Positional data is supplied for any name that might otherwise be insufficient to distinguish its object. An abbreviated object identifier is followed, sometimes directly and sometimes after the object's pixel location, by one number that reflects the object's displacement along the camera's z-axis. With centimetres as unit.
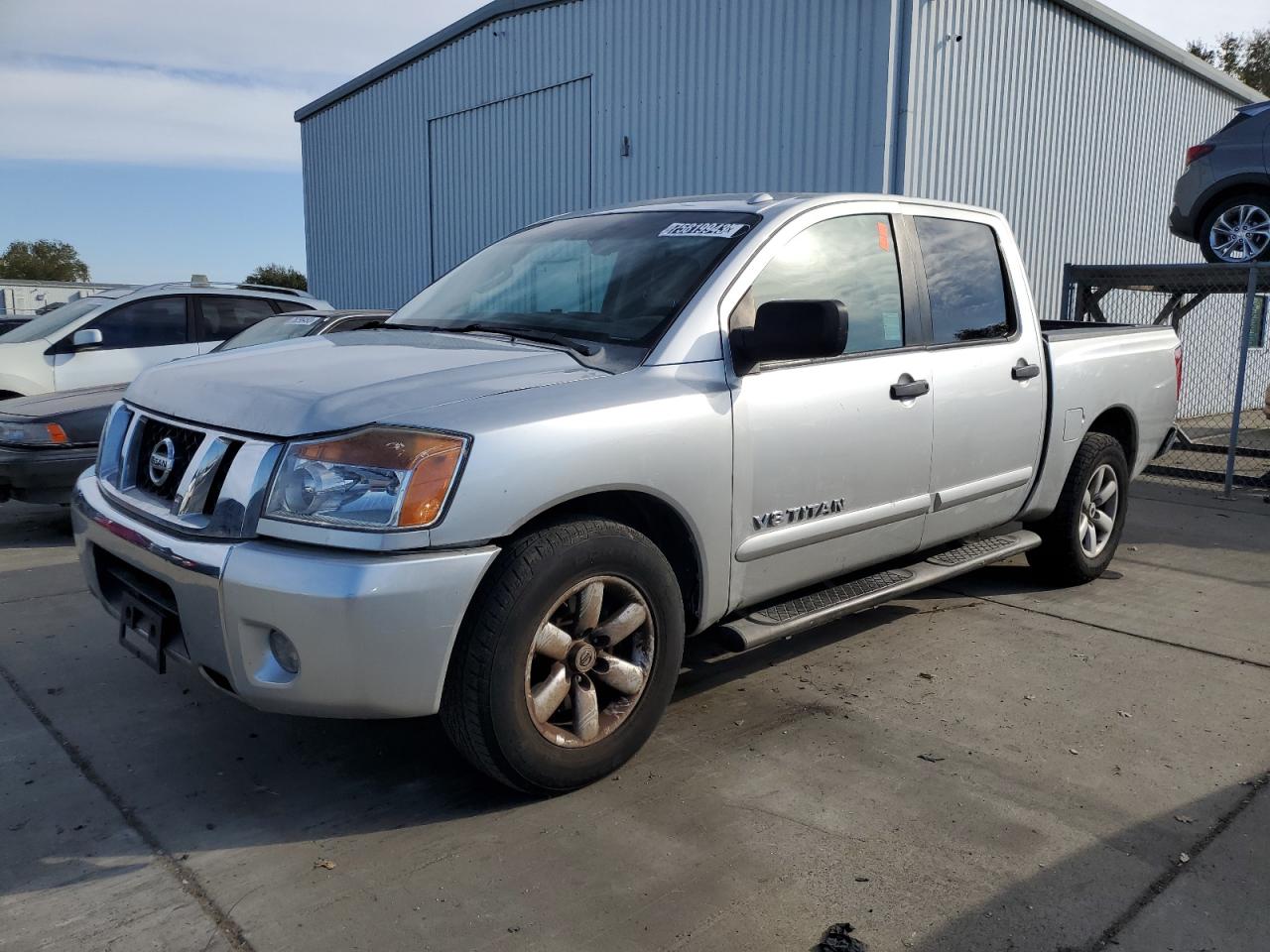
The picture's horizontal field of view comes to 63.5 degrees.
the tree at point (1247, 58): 3909
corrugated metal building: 987
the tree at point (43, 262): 7762
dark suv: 965
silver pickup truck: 265
